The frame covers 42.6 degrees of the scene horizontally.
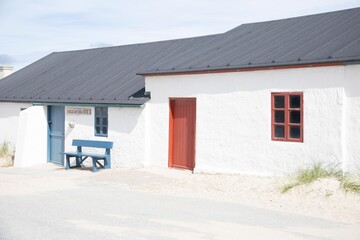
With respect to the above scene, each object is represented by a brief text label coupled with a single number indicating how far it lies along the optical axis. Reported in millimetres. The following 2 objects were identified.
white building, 11062
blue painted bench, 15125
